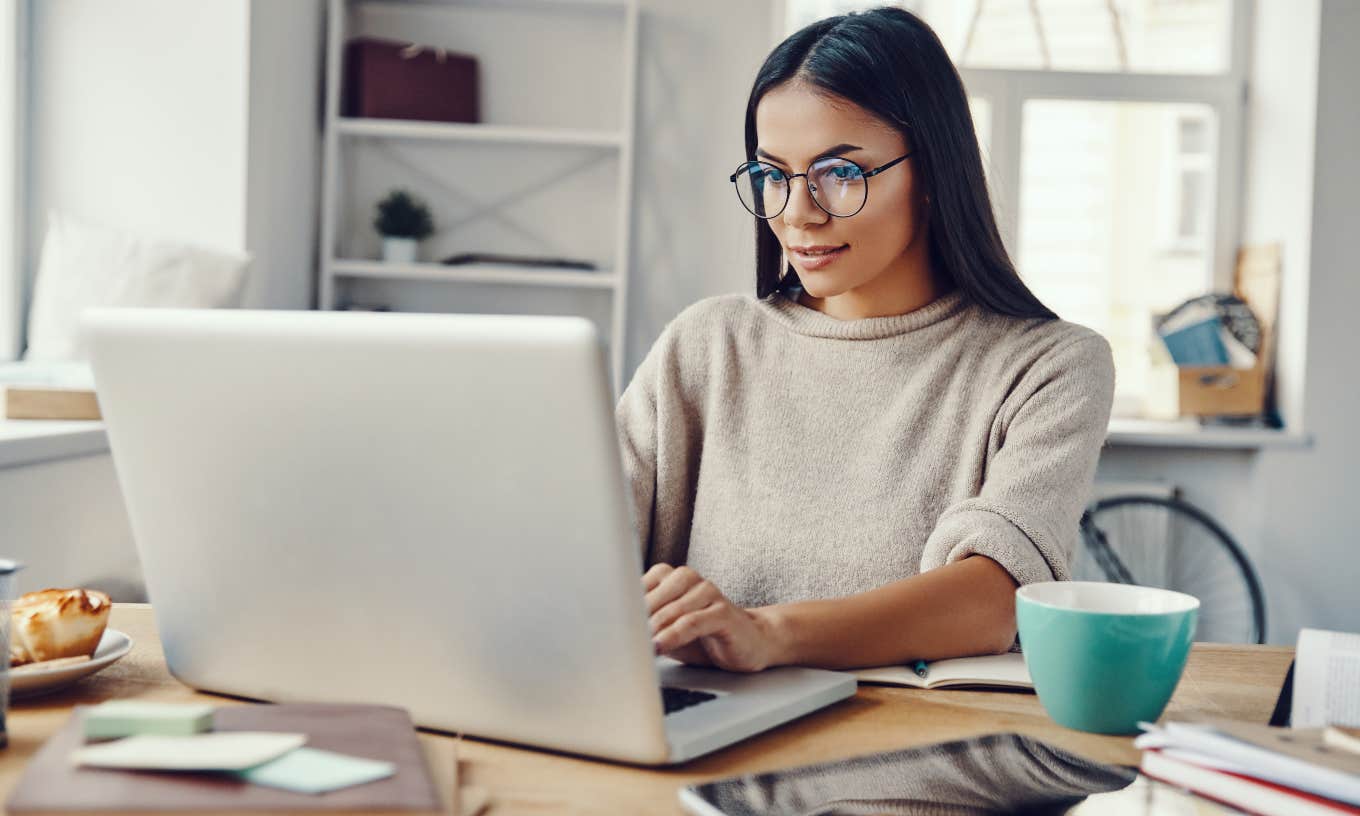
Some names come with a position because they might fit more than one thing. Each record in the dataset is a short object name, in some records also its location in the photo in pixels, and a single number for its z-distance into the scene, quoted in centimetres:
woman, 127
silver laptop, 65
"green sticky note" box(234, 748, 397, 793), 57
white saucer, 82
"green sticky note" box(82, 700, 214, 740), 62
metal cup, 73
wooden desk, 68
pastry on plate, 86
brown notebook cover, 54
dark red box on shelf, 353
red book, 63
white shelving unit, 350
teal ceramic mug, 79
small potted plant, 355
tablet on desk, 65
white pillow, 270
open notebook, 94
